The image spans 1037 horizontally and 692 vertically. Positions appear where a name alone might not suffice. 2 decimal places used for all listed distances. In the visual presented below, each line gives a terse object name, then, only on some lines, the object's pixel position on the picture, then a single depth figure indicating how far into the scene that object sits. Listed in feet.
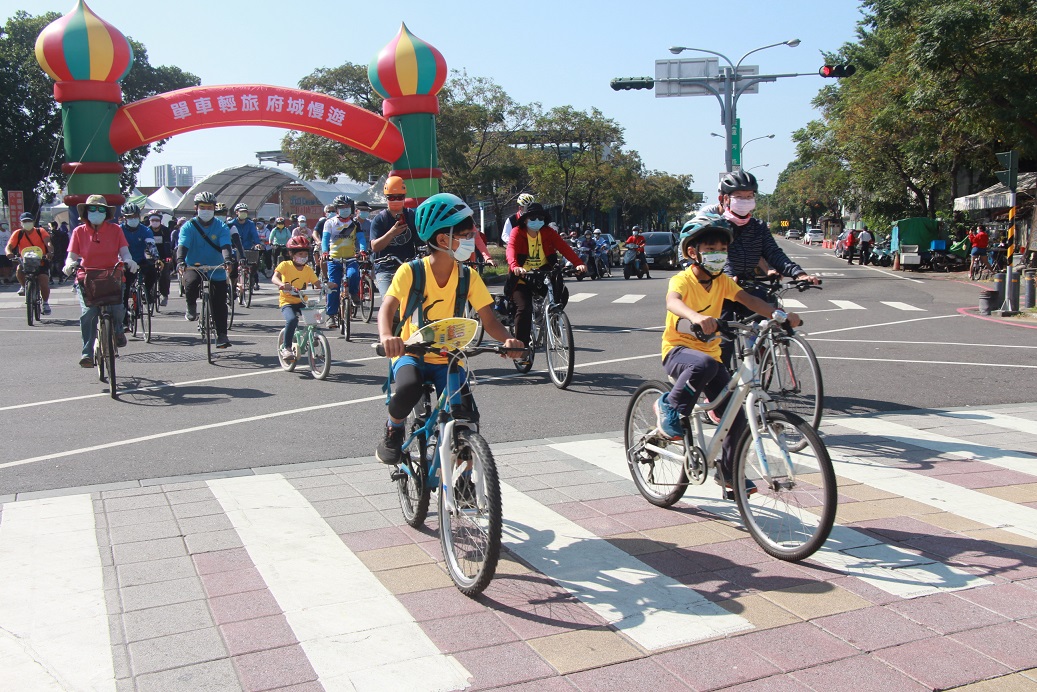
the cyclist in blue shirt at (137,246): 45.16
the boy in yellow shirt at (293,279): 34.81
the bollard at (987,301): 58.34
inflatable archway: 54.80
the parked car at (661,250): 121.40
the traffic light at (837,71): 87.86
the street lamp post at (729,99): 120.98
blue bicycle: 12.96
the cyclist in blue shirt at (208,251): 38.04
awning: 114.21
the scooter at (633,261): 101.09
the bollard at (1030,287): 58.13
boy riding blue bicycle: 14.96
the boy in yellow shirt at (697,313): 16.16
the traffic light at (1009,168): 58.13
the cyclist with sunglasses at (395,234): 33.73
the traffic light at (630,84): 100.37
